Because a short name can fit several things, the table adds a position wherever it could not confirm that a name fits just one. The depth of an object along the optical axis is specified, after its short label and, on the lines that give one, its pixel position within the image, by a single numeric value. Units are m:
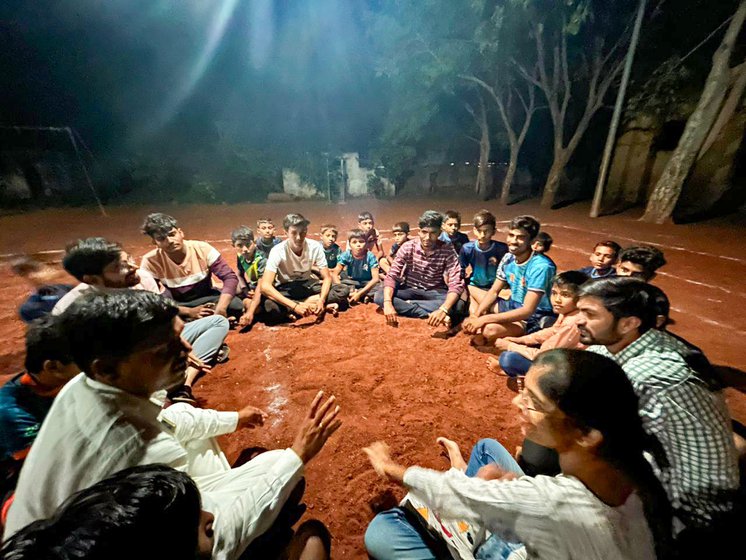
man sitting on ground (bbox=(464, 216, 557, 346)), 3.58
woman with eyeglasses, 1.02
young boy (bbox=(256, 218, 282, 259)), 5.37
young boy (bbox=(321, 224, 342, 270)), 5.30
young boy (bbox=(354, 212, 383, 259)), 5.71
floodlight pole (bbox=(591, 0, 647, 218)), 9.32
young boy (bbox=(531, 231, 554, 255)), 3.99
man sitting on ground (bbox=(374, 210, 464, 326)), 4.35
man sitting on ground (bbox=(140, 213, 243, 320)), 3.68
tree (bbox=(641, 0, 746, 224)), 8.46
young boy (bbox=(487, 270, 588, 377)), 2.96
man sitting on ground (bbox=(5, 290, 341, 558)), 1.13
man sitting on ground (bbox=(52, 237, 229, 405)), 2.73
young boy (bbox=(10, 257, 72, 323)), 2.76
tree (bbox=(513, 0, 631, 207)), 11.12
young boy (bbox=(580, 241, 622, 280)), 3.69
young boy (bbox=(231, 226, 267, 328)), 5.02
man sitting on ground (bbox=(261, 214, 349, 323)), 4.46
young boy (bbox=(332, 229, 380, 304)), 5.18
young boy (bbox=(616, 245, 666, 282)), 3.14
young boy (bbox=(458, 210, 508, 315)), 4.52
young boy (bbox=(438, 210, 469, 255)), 5.12
